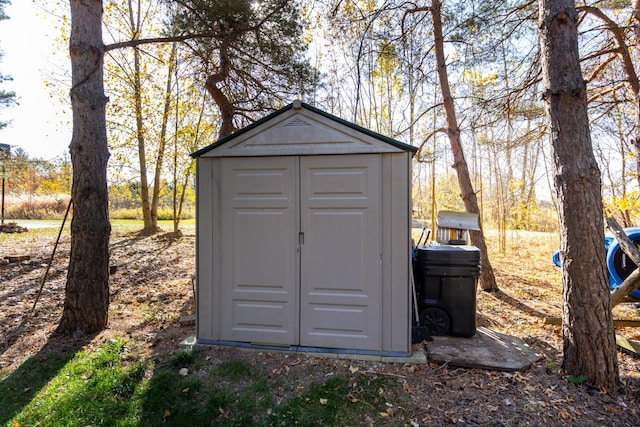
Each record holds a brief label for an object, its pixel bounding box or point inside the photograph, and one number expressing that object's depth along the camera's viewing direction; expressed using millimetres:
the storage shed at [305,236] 3195
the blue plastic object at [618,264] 3938
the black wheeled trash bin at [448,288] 3532
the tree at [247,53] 4578
